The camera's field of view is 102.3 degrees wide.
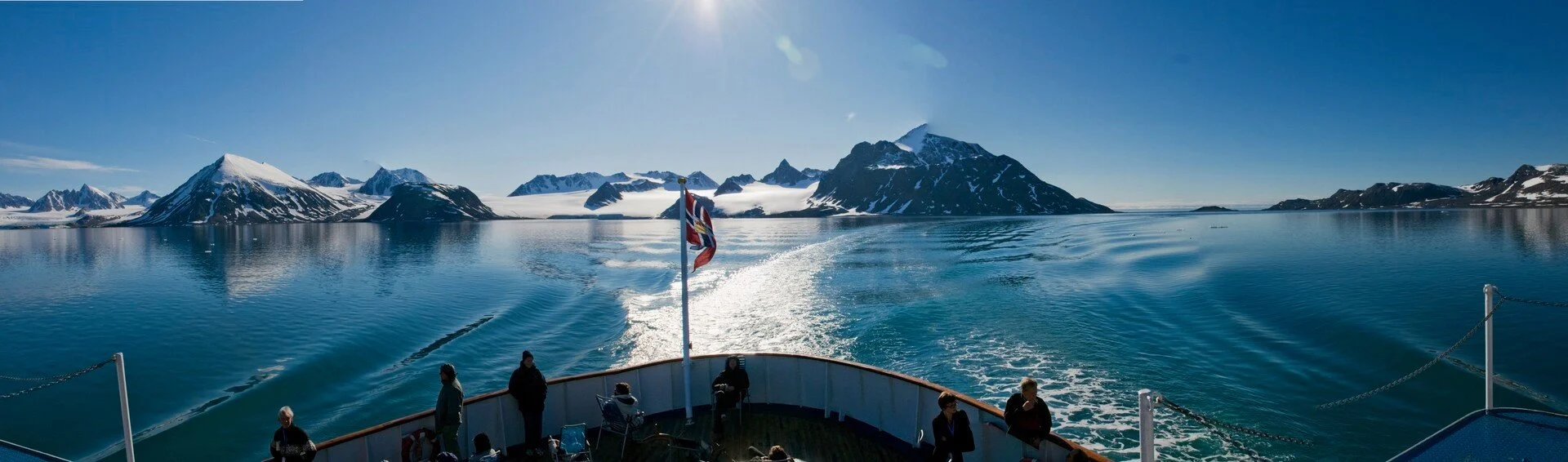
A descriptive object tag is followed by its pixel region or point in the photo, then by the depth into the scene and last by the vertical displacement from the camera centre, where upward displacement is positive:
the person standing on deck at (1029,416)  8.02 -2.55
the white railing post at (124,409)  8.05 -2.24
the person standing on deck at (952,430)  8.43 -2.83
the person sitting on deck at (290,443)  8.08 -2.67
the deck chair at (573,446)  9.31 -3.28
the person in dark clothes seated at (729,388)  11.19 -2.88
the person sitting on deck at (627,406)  10.28 -2.88
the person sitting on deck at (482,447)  9.12 -3.14
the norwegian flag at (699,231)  12.34 -0.09
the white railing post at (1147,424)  6.41 -2.15
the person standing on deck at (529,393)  10.15 -2.61
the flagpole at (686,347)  11.41 -2.19
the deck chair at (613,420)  10.31 -3.13
